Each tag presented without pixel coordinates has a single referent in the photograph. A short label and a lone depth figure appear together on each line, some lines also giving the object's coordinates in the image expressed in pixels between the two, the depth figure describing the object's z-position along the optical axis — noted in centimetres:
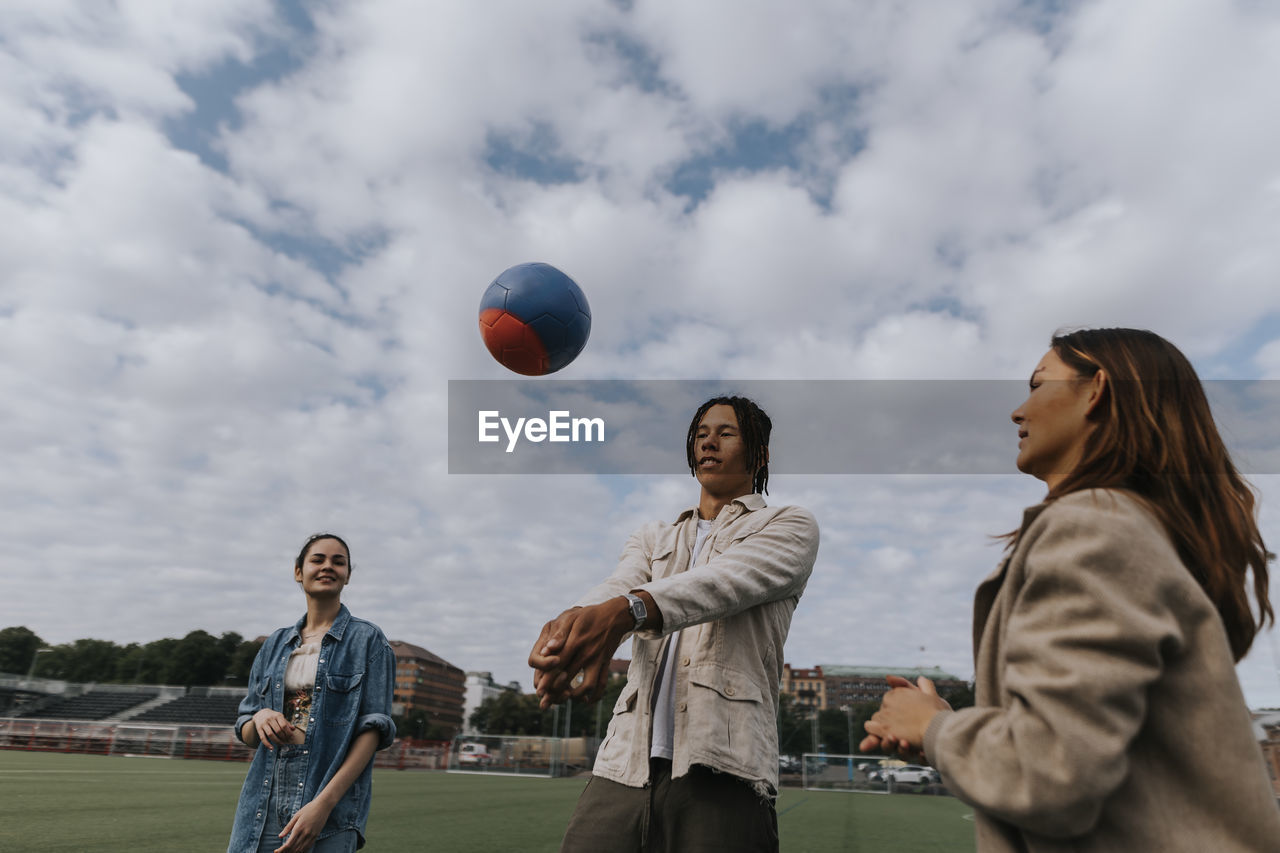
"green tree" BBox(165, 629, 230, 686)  8481
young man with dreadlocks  203
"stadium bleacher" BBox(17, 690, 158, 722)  6116
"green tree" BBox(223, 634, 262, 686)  8706
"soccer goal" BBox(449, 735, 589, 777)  4444
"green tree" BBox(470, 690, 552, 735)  9606
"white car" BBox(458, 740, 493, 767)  4459
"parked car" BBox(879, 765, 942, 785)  3719
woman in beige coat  126
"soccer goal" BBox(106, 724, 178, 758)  3494
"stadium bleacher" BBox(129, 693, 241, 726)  5909
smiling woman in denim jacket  321
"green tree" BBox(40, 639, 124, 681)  9156
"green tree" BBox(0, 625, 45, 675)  8606
